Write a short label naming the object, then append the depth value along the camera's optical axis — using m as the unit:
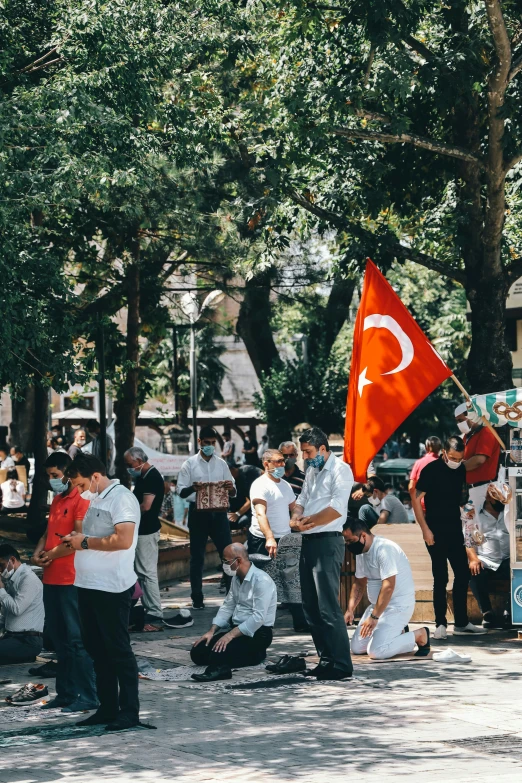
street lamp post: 24.58
